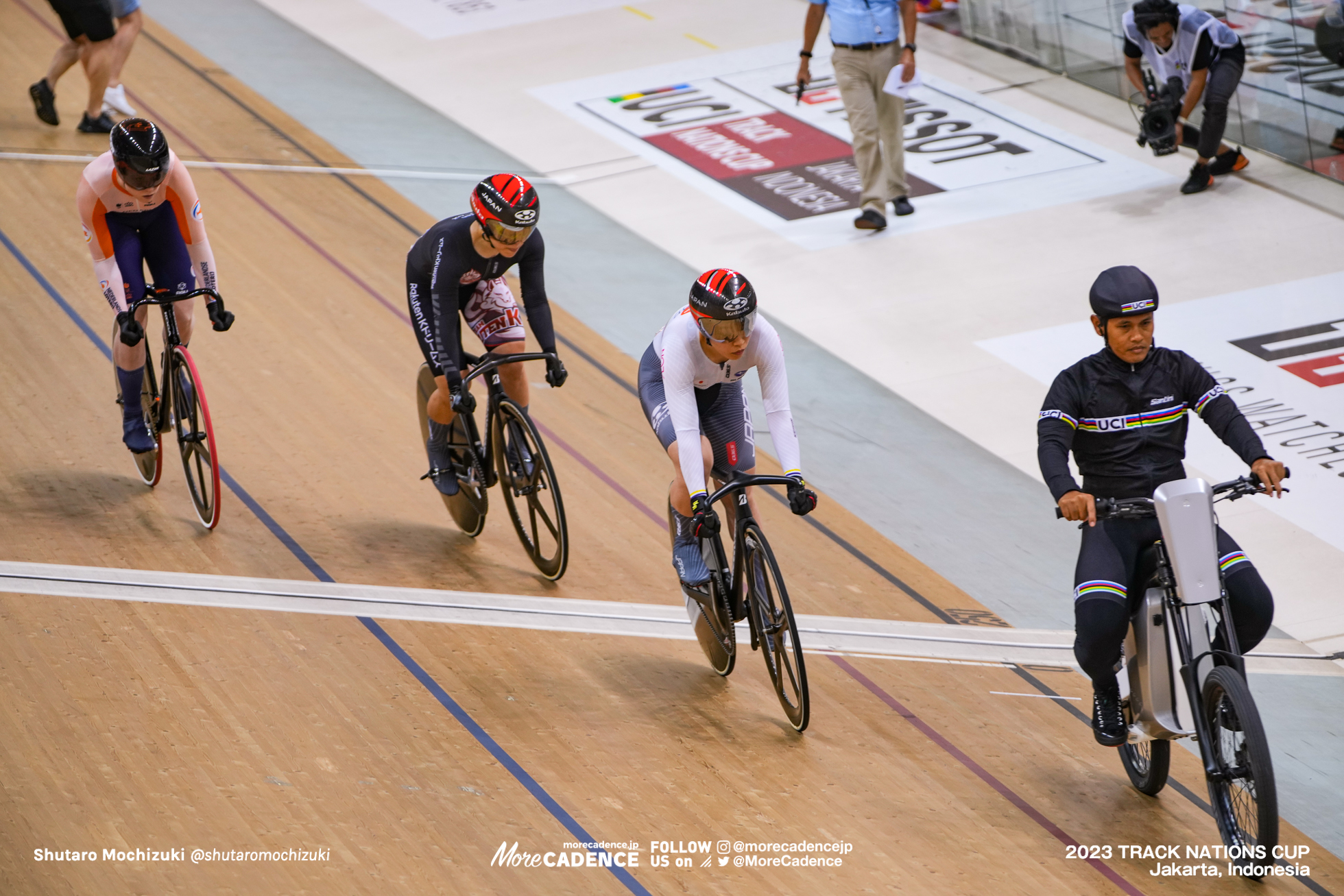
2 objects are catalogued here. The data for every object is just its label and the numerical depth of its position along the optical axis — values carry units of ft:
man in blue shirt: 56.13
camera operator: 57.88
